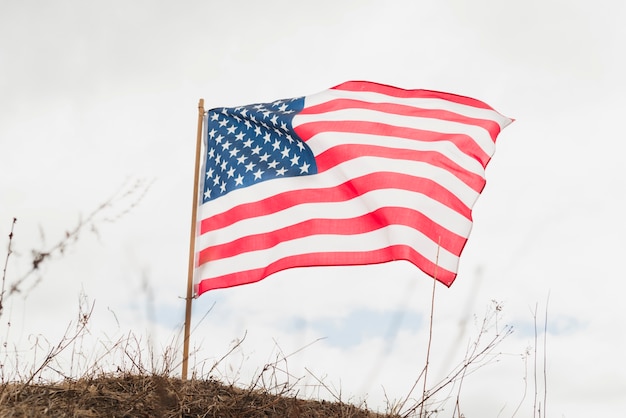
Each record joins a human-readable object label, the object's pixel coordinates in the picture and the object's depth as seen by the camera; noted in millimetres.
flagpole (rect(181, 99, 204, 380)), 5871
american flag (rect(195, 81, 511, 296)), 6184
